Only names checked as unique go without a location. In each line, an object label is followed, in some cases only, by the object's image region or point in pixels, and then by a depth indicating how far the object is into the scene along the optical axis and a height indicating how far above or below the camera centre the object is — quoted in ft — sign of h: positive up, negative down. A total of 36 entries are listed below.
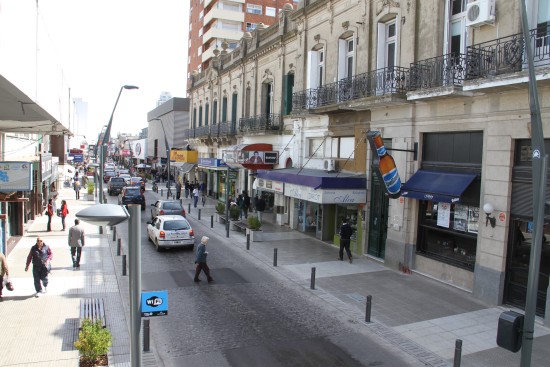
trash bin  22.18 -8.13
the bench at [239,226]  79.34 -12.31
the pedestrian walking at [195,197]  115.96 -10.85
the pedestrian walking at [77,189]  131.95 -10.86
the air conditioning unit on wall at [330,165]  71.51 -1.32
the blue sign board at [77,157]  165.27 -2.28
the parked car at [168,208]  84.69 -10.20
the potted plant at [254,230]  72.95 -11.92
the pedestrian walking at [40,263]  41.57 -10.16
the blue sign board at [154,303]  20.66 -6.69
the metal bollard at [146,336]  31.22 -12.33
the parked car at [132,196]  108.06 -10.32
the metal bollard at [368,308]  37.47 -12.23
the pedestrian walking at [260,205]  91.86 -9.91
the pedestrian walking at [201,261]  48.44 -11.18
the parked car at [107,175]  196.49 -10.04
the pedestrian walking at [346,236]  58.95 -10.13
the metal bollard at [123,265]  49.69 -12.10
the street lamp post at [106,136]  61.41 +2.11
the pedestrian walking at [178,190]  131.95 -10.47
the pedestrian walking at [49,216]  76.58 -10.81
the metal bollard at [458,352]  27.59 -11.40
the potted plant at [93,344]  26.50 -11.00
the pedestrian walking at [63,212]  77.25 -10.18
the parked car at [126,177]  166.65 -10.00
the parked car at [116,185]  147.33 -10.73
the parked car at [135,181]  148.02 -9.87
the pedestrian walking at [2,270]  39.09 -10.24
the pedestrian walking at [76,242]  51.78 -10.21
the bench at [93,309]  37.32 -13.33
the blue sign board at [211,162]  122.95 -2.39
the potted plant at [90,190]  128.47 -10.85
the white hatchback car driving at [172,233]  63.16 -10.97
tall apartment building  197.36 +58.01
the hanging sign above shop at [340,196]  62.39 -5.34
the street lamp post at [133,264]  18.24 -4.39
